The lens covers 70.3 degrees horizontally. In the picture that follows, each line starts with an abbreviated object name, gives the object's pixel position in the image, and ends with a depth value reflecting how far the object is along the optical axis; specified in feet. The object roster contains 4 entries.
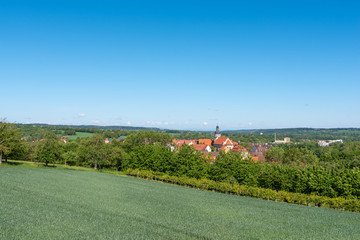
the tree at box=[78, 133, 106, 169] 247.91
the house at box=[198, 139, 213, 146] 572.10
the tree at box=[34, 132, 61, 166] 232.73
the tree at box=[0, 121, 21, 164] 208.35
